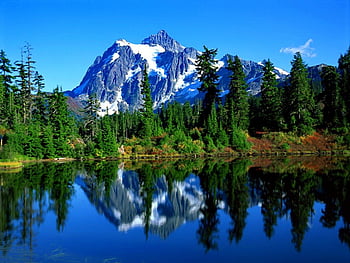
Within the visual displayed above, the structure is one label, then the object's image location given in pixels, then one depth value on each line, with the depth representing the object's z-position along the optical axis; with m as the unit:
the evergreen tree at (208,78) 60.47
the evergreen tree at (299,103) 56.12
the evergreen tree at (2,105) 50.49
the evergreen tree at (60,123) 50.38
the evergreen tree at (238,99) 60.19
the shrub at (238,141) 54.47
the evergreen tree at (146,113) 56.21
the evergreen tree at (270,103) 58.44
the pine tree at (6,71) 55.28
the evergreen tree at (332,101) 57.72
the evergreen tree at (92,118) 63.72
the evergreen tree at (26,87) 55.84
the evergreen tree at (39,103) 57.47
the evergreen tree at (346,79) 60.35
